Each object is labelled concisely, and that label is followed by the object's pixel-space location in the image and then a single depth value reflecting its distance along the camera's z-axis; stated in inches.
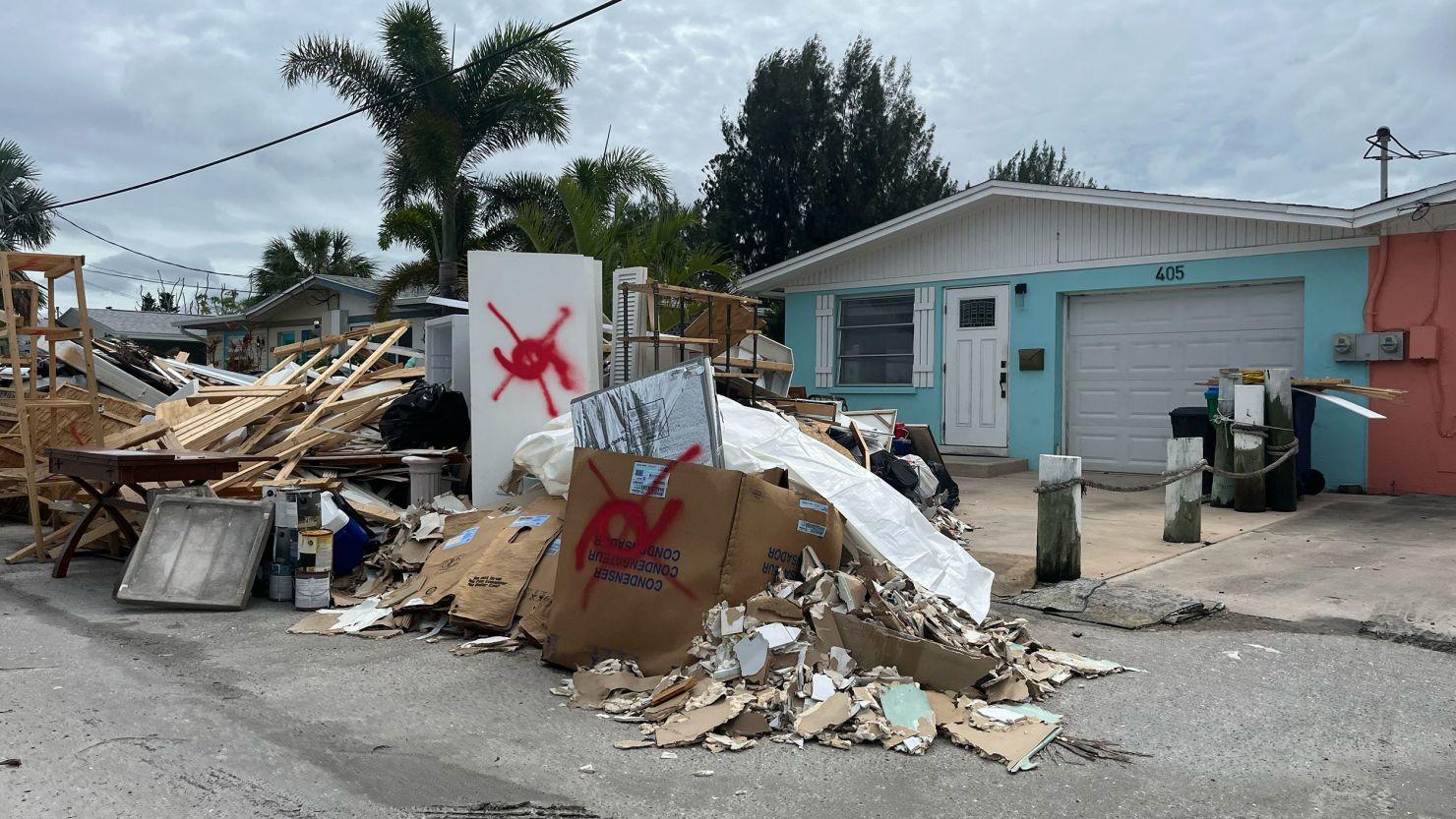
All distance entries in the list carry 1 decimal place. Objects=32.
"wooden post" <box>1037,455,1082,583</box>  240.8
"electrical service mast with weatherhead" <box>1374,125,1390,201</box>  1013.8
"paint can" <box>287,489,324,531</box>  245.4
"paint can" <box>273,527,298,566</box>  246.1
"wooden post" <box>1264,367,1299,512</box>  345.4
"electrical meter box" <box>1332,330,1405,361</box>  391.5
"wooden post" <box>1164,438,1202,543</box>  284.4
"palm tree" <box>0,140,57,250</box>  1098.1
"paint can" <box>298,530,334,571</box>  237.3
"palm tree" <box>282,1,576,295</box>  694.5
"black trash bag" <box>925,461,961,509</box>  367.6
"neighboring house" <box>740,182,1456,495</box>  393.4
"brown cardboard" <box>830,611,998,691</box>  164.1
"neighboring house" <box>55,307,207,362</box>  1321.4
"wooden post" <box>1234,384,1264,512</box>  342.0
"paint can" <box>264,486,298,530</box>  246.1
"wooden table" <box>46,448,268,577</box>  247.3
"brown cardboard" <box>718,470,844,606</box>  180.5
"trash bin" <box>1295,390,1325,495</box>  373.1
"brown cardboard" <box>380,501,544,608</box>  224.5
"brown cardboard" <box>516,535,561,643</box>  204.1
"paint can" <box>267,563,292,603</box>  245.4
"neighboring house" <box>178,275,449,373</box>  901.2
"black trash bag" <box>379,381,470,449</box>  325.7
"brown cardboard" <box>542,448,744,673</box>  180.5
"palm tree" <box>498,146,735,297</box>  616.1
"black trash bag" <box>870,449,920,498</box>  327.9
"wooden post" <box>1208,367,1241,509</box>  355.3
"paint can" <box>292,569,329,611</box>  237.1
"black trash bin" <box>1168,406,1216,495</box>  386.0
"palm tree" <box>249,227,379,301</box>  1305.4
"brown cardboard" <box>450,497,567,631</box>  211.5
